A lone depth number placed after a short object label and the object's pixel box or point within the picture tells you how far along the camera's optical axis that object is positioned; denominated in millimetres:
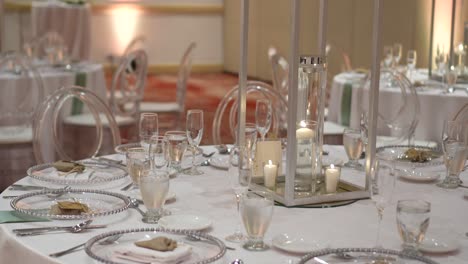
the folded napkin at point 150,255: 1619
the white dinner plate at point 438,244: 1766
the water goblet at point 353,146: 2619
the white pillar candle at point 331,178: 2193
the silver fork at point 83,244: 1694
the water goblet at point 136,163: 2191
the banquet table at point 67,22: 10216
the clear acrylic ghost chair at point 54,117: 3229
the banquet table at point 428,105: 4555
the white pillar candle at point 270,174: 2229
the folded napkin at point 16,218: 1934
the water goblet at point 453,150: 2396
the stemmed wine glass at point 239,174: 1867
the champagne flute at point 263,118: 2707
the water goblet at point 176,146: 2488
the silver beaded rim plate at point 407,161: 2697
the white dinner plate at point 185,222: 1913
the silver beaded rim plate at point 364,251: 1667
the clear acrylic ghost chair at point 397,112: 4348
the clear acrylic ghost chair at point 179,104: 6031
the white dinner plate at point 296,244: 1741
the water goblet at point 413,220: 1688
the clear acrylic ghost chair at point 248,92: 3600
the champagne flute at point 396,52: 5665
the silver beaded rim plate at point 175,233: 1622
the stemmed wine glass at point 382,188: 1814
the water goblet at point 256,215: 1731
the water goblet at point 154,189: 1932
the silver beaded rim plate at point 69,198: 1952
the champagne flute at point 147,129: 2562
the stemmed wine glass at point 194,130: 2529
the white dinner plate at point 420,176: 2486
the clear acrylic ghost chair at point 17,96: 4965
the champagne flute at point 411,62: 5504
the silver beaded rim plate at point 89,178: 2352
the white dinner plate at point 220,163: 2623
